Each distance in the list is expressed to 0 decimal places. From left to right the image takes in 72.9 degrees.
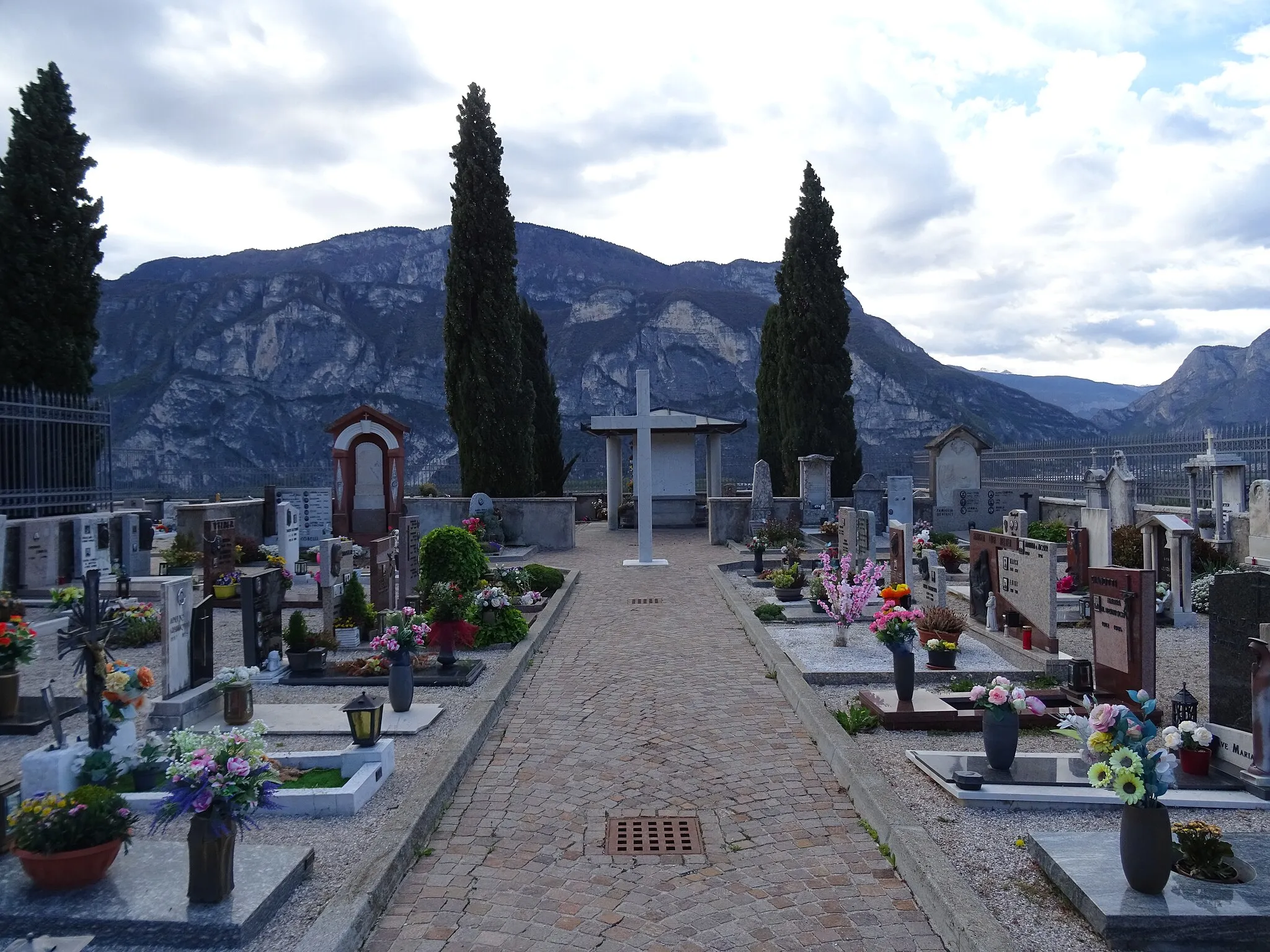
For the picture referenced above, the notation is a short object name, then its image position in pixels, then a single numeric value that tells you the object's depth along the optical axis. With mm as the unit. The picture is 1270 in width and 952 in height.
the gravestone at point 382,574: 11797
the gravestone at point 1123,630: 7129
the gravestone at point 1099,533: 12898
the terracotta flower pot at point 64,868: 4000
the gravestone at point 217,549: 11805
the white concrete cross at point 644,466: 18781
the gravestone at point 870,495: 23938
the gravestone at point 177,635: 7066
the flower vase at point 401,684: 7531
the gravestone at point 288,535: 16406
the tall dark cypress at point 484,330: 25172
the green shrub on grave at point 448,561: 11930
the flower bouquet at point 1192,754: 5754
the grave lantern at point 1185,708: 6406
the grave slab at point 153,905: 3768
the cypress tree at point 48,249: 17625
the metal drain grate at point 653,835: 4949
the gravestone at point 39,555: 14289
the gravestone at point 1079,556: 13672
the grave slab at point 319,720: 7055
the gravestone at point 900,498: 20266
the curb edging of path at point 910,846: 3801
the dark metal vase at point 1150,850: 3951
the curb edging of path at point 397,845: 3822
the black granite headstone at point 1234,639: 5973
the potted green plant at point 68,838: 4016
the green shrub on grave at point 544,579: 14867
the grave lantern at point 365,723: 5965
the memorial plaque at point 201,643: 7355
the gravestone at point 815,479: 25438
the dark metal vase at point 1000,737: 5684
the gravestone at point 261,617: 8930
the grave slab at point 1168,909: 3721
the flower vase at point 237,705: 7176
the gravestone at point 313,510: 21094
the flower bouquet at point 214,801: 3941
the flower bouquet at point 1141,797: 3955
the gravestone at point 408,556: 12047
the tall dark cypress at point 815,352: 28453
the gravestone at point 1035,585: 9156
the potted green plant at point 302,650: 9086
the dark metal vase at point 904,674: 7387
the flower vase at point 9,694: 7391
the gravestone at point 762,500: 23281
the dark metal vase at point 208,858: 3932
